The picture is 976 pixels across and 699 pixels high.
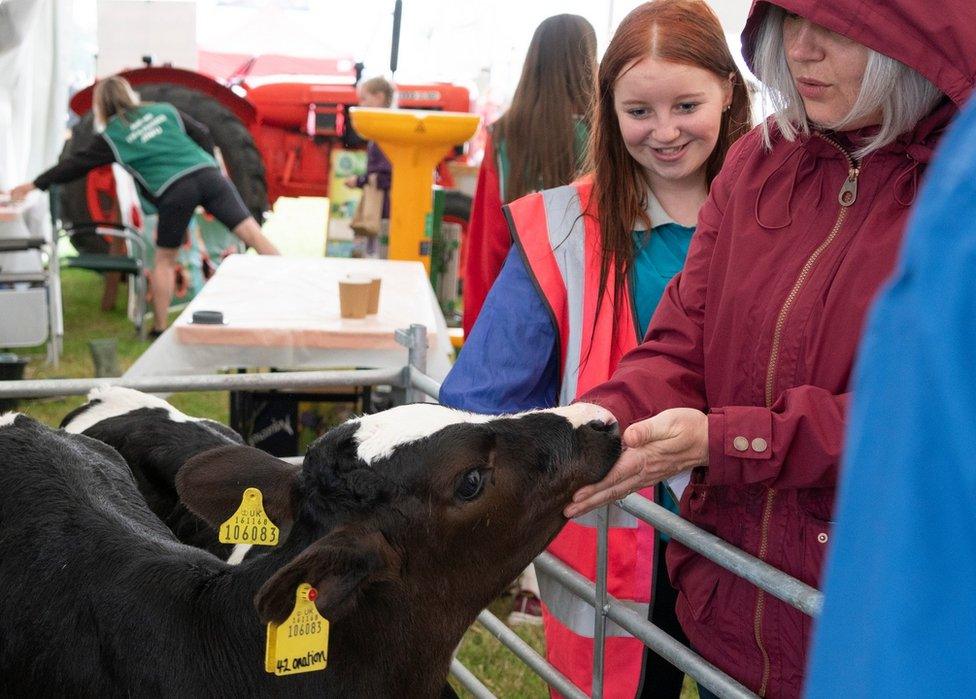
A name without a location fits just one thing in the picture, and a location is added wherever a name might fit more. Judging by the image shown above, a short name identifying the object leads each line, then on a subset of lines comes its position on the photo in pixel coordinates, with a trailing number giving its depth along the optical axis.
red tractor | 10.45
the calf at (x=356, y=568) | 1.94
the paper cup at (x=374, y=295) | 4.58
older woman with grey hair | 1.58
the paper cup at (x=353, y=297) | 4.51
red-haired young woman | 2.34
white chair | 7.68
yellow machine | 6.80
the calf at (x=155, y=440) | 3.05
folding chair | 8.71
